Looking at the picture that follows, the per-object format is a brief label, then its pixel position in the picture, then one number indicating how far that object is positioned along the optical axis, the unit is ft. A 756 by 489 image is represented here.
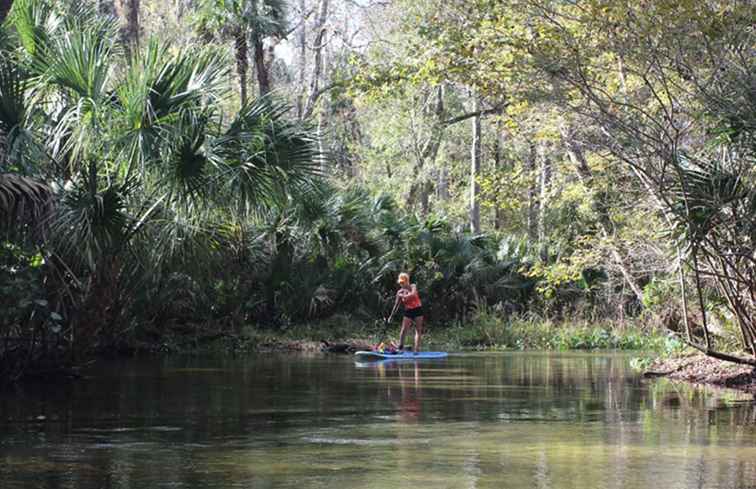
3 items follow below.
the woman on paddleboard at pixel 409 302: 76.18
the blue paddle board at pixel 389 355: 71.15
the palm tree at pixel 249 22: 105.81
